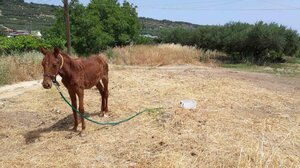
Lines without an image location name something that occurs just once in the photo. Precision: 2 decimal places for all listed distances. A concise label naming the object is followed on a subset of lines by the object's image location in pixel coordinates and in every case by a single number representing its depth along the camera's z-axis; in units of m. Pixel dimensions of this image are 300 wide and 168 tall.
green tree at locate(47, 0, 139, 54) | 15.93
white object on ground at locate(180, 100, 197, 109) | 5.07
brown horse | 3.67
